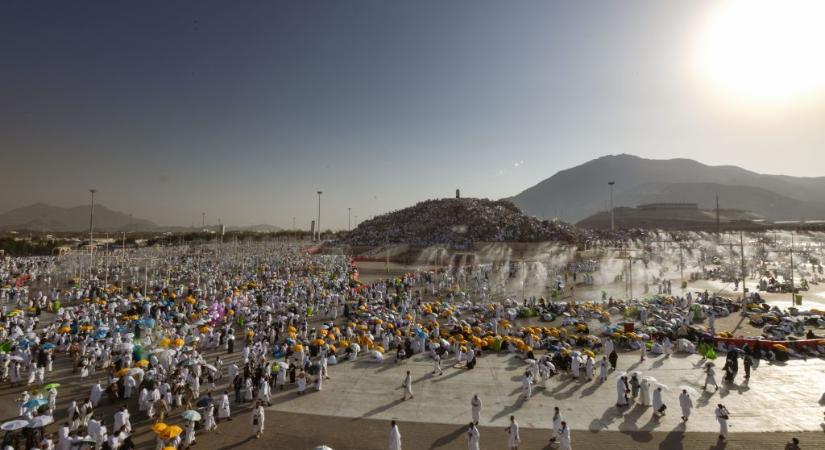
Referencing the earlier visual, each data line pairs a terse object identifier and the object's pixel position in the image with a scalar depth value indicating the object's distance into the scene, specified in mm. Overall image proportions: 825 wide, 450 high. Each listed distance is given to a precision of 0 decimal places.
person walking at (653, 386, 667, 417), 12281
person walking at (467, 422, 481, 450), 9859
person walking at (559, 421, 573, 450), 9977
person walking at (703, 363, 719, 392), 14156
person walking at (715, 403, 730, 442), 10711
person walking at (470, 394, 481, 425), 11719
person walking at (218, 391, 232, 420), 11977
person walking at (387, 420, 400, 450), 9906
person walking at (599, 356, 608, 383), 15094
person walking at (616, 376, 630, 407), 12938
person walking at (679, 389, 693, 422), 11781
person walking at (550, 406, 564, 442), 10541
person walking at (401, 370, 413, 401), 13430
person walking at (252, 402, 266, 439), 10953
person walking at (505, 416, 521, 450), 10102
